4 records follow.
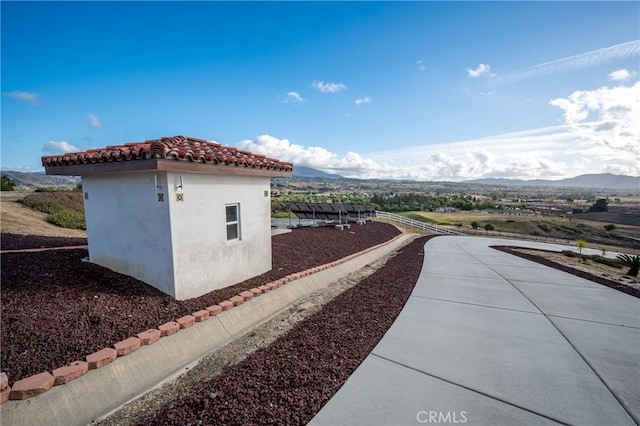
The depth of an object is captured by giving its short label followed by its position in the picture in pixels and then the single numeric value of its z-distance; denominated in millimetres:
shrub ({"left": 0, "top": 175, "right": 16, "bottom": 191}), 20509
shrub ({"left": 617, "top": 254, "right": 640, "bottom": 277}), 9086
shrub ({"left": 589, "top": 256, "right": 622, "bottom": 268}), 11156
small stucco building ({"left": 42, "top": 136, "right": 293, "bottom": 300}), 4805
